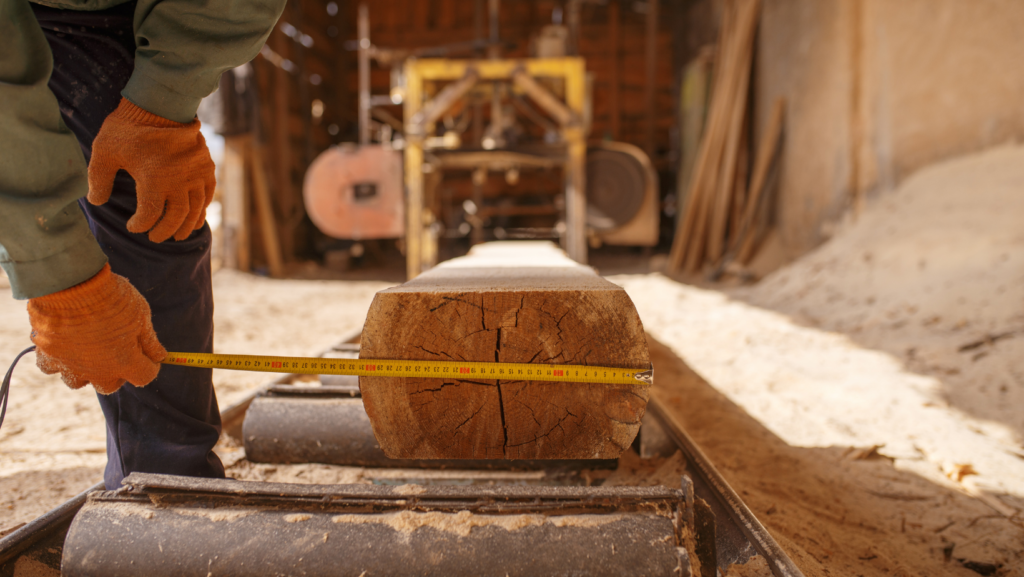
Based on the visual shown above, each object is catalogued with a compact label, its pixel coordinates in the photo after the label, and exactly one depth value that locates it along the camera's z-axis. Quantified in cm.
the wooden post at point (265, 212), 673
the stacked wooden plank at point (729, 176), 590
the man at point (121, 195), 96
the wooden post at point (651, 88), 892
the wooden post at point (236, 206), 657
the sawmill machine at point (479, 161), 472
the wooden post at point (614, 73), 974
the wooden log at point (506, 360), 108
